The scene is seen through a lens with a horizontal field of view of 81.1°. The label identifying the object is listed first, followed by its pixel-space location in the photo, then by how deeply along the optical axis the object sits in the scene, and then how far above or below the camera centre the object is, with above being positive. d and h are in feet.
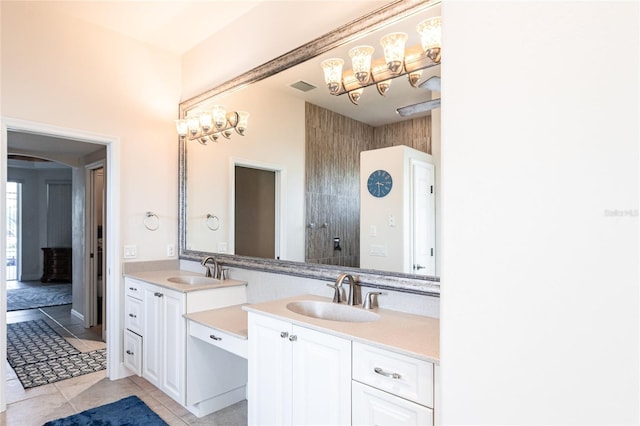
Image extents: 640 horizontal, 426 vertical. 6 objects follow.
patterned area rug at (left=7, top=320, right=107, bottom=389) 10.38 -4.45
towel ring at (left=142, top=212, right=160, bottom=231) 11.12 -0.18
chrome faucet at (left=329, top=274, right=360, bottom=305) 6.86 -1.32
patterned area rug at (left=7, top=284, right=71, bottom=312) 18.92 -4.55
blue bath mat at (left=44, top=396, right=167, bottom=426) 7.91 -4.41
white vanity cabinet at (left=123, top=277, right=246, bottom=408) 8.50 -2.78
